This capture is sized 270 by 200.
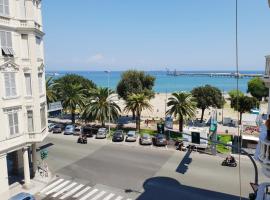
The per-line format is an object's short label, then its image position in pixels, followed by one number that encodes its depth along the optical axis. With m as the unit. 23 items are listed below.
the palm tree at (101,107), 34.18
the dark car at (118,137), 31.41
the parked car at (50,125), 36.15
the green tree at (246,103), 40.97
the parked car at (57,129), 35.23
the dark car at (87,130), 34.40
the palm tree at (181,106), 31.76
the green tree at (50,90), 37.44
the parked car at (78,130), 34.10
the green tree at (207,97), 43.30
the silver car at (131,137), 31.17
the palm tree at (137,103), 34.40
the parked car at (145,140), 29.95
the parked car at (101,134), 32.48
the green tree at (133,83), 43.82
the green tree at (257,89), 59.83
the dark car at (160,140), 29.51
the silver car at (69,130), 34.26
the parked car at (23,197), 15.85
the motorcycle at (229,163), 23.32
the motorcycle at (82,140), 30.57
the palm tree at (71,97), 36.56
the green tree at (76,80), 45.90
